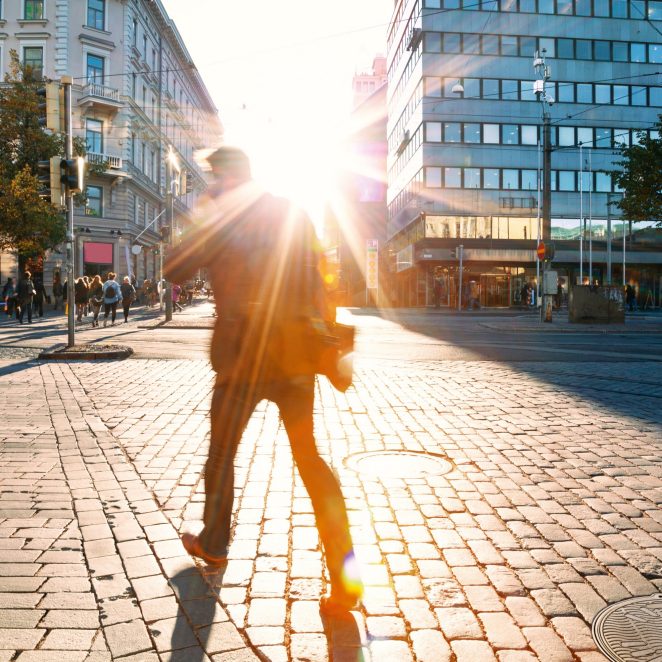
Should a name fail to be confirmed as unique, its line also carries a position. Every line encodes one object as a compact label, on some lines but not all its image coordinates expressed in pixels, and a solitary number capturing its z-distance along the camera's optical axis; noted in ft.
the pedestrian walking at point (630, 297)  144.05
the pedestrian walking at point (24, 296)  79.87
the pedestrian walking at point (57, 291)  111.75
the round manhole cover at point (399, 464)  16.62
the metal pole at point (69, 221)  41.24
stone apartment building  141.08
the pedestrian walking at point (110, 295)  78.48
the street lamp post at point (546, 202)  78.23
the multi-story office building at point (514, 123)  144.46
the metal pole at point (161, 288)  121.29
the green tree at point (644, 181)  80.84
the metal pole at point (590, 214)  148.77
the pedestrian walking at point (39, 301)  93.59
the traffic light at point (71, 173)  40.27
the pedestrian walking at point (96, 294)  76.40
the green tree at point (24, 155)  100.94
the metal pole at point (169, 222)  79.44
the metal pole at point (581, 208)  146.63
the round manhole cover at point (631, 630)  8.77
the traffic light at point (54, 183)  39.99
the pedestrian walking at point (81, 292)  78.54
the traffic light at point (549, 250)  75.20
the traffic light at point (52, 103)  39.32
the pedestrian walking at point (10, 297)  86.73
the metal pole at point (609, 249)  134.74
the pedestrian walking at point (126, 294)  86.22
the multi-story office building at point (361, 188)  266.77
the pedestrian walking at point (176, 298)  113.98
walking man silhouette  10.02
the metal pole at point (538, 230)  140.90
